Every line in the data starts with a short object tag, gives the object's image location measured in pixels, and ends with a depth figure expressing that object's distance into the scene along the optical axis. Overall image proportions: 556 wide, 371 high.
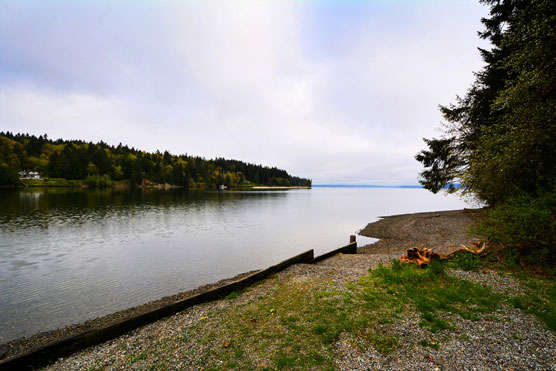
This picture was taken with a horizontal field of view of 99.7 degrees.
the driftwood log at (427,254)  11.70
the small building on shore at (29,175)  142.91
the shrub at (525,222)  9.73
